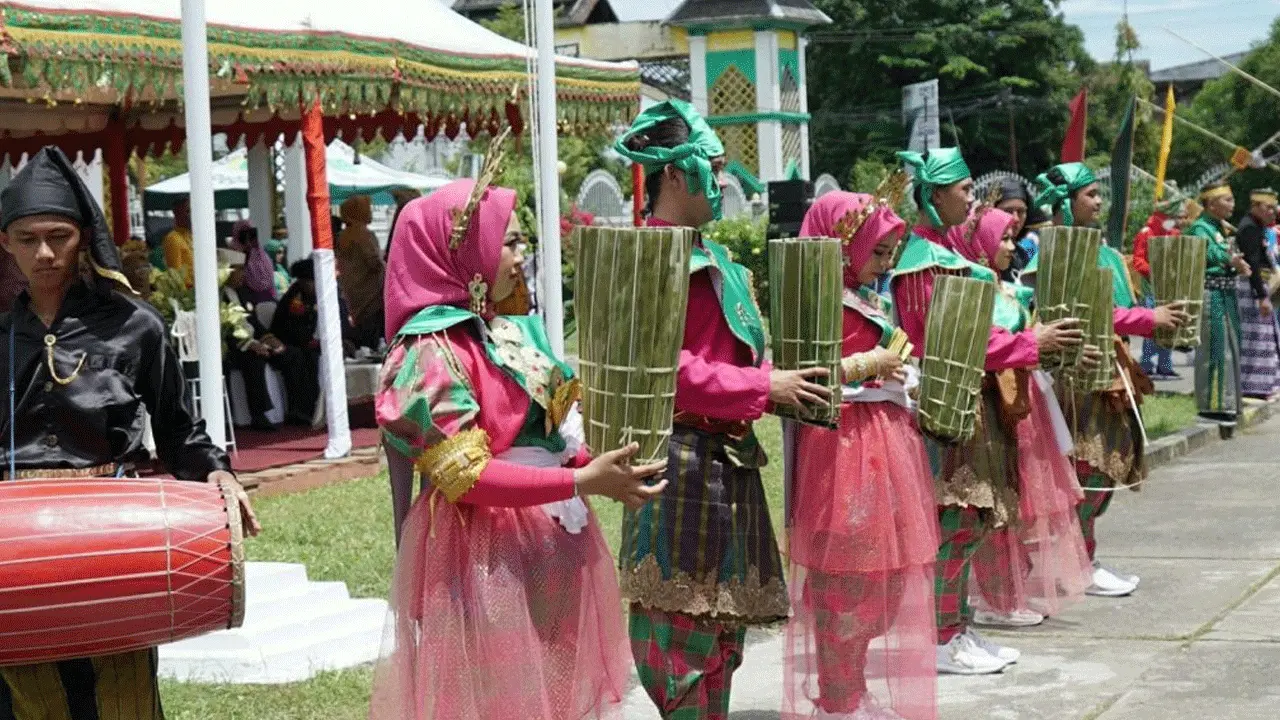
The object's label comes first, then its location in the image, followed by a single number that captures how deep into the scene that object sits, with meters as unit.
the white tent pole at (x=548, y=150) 8.52
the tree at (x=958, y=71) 50.31
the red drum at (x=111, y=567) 3.74
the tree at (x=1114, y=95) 51.38
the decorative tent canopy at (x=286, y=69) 9.84
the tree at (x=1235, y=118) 50.44
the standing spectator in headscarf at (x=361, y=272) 15.89
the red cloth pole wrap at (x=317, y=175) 11.72
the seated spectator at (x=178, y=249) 15.06
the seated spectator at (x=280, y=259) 16.23
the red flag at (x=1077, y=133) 9.74
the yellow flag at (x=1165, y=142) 16.62
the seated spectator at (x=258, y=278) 14.91
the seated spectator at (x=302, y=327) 14.10
